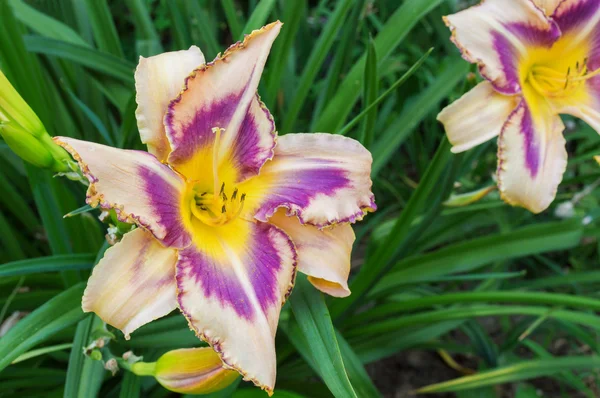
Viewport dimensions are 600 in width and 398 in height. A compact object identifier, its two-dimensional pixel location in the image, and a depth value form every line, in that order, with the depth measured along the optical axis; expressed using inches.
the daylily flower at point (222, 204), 20.1
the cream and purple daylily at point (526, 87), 22.7
